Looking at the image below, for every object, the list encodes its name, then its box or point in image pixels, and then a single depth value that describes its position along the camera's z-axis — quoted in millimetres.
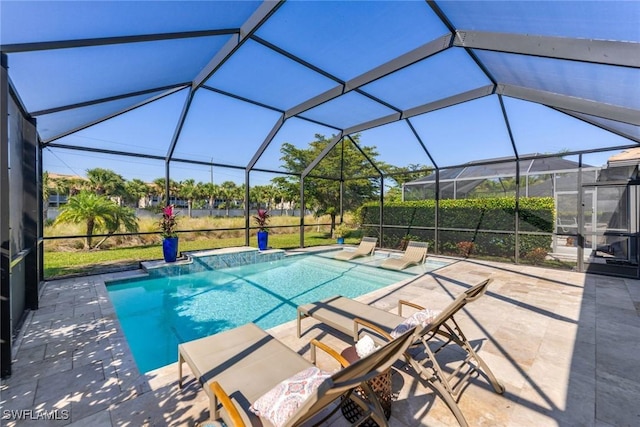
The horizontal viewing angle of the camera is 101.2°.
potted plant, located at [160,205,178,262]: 7887
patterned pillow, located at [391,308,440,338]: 2467
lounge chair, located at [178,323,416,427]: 1372
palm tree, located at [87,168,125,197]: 18017
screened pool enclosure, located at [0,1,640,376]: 2873
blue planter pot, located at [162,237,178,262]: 7895
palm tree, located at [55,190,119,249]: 10531
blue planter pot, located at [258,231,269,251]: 10070
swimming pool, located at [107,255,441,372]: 4266
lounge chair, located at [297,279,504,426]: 2119
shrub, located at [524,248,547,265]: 8227
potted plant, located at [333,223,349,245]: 12581
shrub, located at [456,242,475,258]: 9656
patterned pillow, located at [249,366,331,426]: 1554
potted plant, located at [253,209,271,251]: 10086
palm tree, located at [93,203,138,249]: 11195
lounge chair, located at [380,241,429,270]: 8240
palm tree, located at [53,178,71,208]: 14451
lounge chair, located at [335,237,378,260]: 9751
